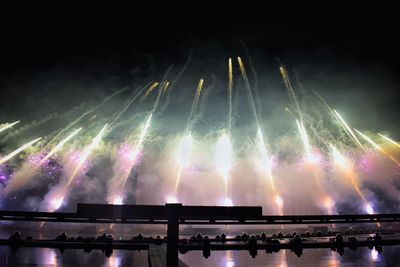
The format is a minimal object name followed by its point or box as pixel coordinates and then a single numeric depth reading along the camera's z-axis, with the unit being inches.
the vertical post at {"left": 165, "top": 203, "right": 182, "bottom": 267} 445.4
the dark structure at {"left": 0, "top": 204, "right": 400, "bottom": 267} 467.8
